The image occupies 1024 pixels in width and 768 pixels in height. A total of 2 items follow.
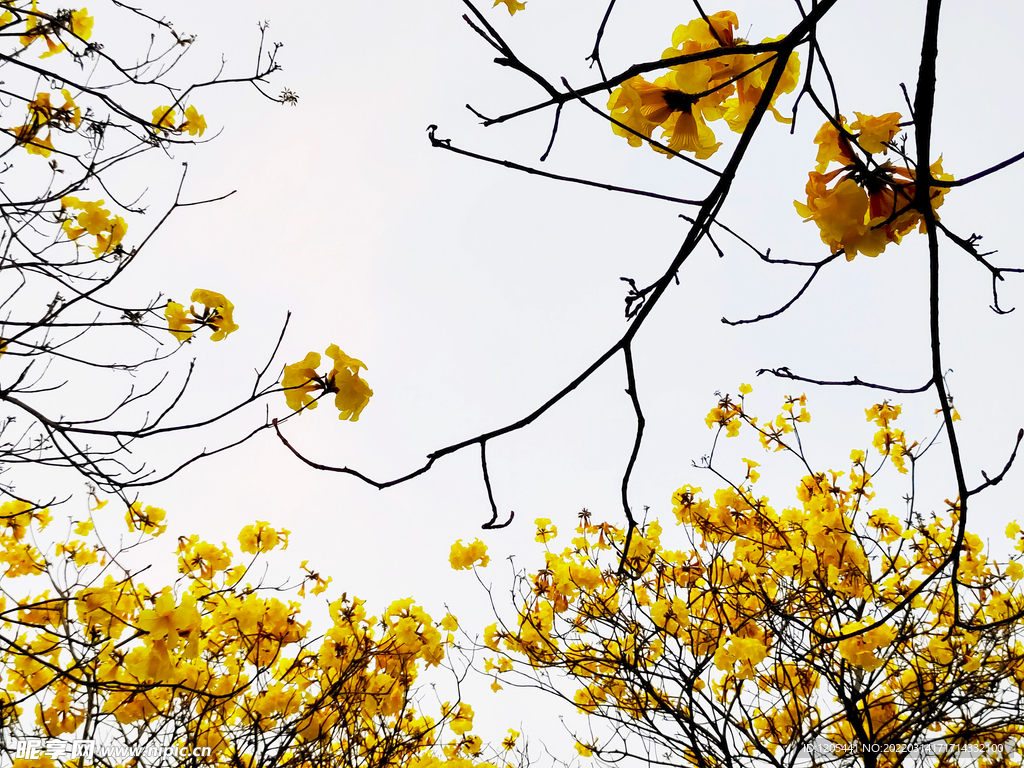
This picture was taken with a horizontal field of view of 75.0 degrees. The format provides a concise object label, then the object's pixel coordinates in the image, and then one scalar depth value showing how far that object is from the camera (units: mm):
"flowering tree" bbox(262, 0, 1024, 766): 1046
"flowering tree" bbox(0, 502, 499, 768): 3348
